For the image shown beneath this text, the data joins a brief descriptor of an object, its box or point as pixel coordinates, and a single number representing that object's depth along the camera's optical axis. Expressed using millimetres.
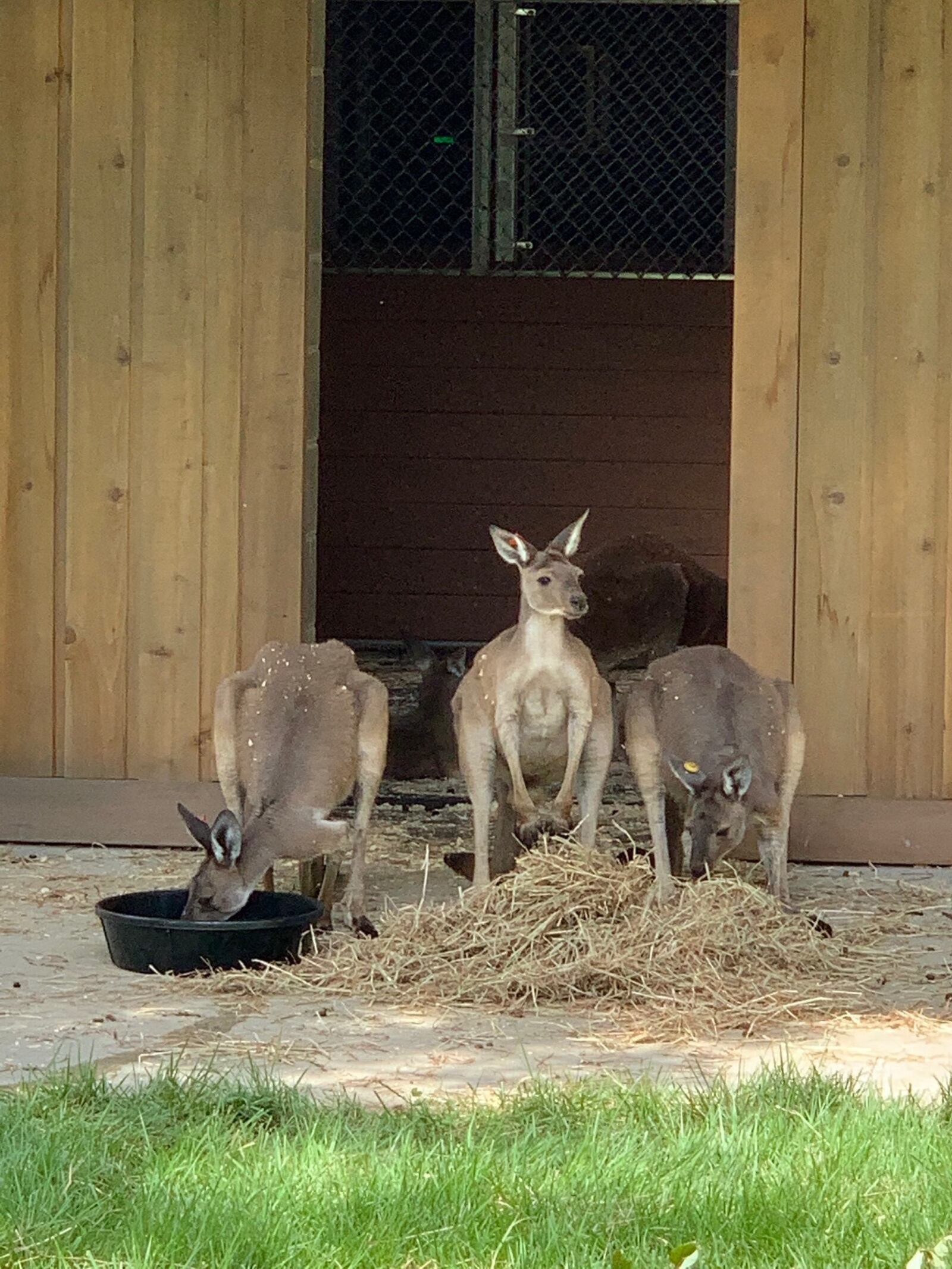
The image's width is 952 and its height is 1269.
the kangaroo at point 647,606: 10562
